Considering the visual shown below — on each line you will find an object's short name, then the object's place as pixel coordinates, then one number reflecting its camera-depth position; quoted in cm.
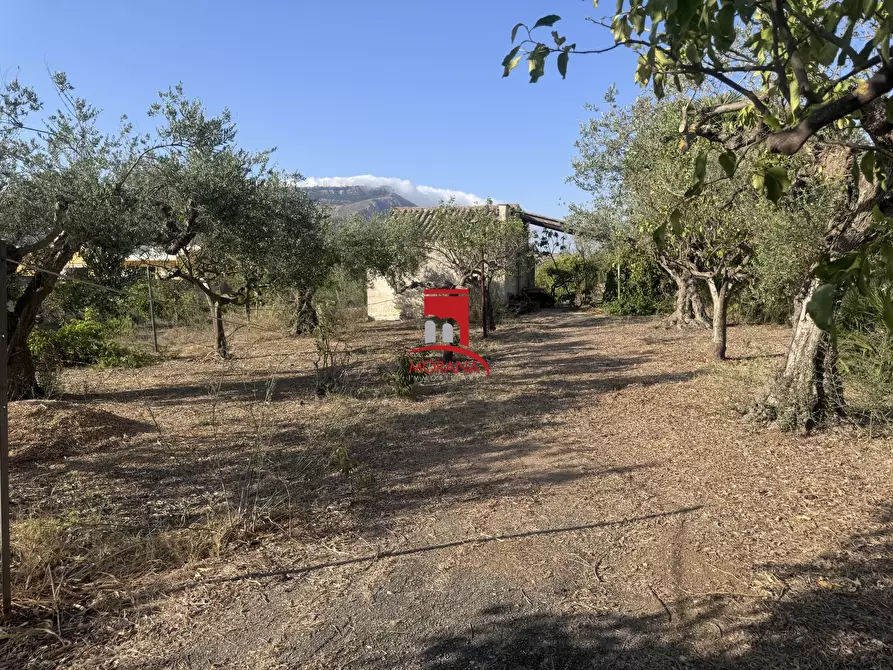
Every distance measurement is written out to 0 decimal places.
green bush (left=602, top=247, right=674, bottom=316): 1911
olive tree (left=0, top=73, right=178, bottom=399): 631
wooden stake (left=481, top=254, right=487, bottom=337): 1394
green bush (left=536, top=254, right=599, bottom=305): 2305
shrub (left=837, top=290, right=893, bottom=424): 527
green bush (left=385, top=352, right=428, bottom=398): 774
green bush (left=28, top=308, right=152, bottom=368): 1021
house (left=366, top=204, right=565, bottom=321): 2003
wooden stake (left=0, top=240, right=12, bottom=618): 257
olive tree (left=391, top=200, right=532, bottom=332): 1468
